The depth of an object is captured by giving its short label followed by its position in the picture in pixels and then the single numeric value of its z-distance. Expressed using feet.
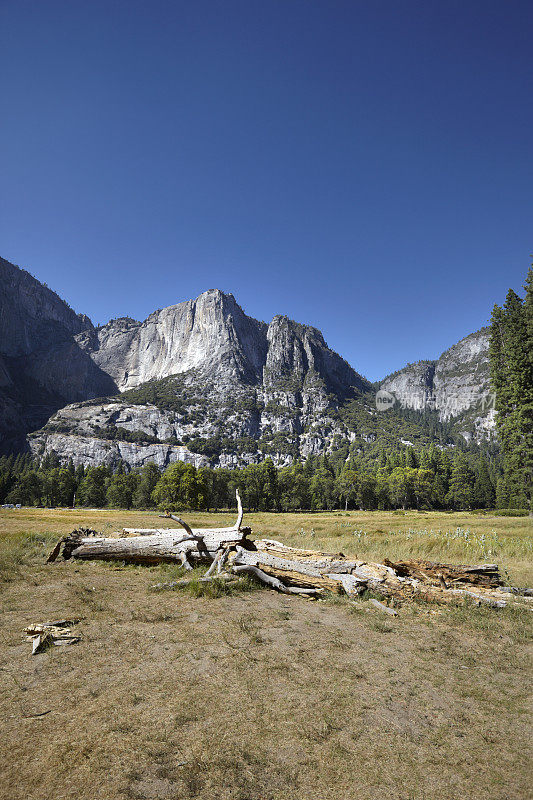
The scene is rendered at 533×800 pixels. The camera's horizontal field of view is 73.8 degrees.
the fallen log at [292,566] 33.27
